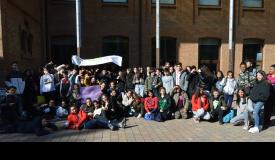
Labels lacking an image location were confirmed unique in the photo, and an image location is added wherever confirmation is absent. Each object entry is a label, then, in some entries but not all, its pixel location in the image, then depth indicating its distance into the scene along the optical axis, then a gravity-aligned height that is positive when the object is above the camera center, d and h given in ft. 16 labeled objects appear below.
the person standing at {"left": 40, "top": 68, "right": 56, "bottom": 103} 21.73 -1.96
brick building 38.50 +7.31
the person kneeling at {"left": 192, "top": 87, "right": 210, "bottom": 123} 19.83 -4.08
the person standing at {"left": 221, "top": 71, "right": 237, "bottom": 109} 20.77 -2.39
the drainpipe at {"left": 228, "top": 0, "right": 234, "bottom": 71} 31.65 +5.45
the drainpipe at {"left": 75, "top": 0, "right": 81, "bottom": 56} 29.99 +6.63
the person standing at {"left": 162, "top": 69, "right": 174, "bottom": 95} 22.97 -1.85
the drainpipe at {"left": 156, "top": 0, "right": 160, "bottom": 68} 32.72 +7.20
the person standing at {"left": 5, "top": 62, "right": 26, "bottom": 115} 19.57 -1.36
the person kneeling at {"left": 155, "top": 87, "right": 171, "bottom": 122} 20.58 -4.22
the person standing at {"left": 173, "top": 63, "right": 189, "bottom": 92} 22.30 -1.32
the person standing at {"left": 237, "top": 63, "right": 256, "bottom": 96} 19.27 -1.33
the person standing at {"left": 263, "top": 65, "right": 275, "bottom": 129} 18.10 -3.87
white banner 27.86 +0.77
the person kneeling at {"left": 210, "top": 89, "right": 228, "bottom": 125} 19.47 -4.04
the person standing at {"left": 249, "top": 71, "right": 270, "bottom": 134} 16.95 -2.50
